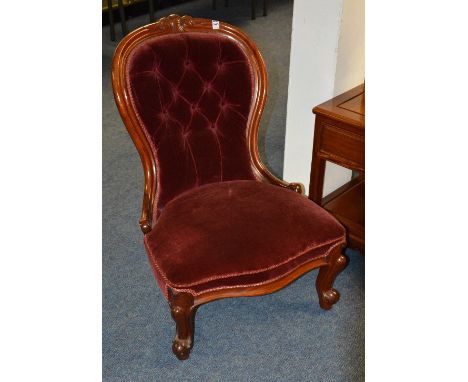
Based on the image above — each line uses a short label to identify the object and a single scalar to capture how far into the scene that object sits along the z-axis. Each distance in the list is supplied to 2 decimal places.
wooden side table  2.12
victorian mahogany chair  1.81
